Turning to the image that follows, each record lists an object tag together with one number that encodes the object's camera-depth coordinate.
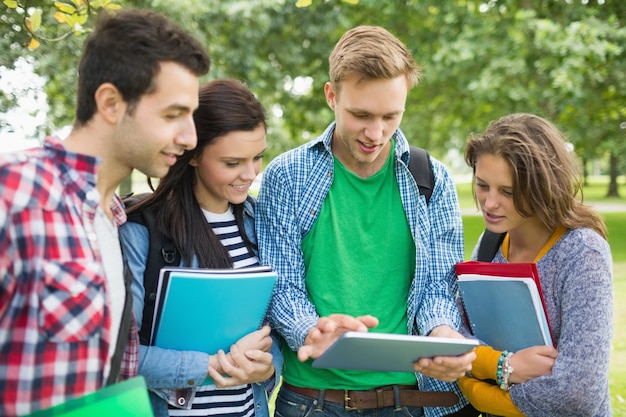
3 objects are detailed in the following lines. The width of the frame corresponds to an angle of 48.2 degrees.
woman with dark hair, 2.34
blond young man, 2.61
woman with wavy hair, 2.32
